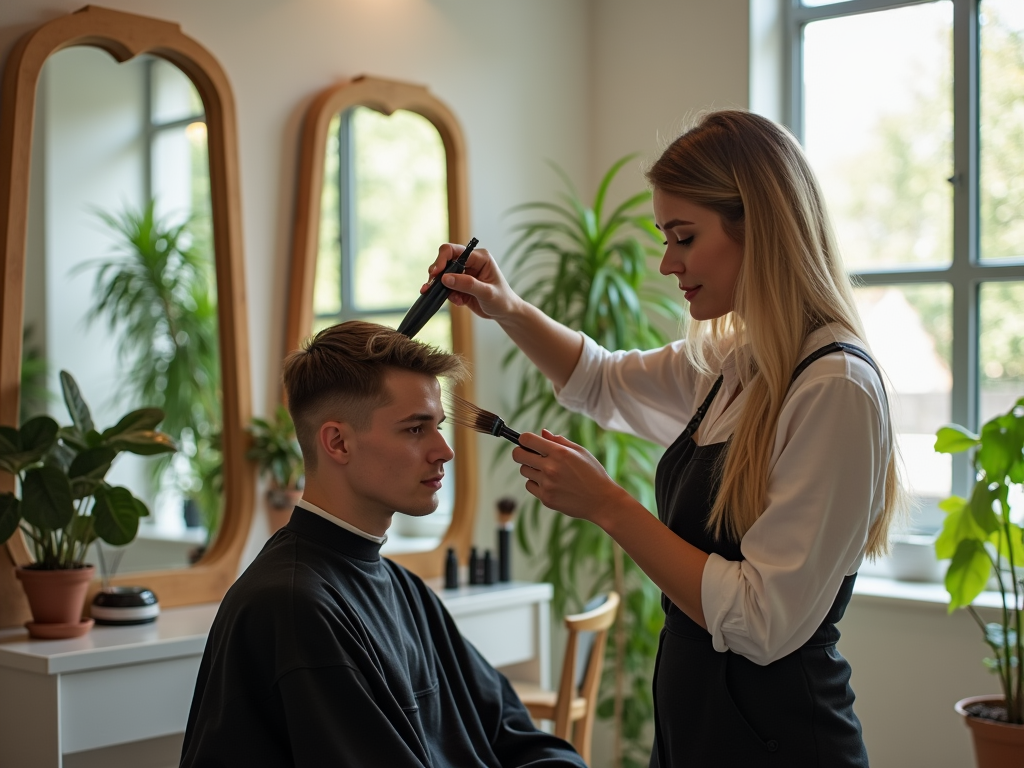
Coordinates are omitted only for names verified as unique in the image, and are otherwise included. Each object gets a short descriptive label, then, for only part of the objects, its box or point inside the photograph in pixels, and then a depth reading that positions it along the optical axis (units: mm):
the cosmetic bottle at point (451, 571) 3211
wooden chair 2922
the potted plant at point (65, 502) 2377
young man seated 1658
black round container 2602
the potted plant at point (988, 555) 2764
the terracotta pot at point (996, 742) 2727
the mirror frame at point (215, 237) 2551
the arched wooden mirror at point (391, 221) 3289
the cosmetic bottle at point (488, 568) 3283
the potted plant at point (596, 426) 3598
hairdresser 1507
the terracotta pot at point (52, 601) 2445
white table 2281
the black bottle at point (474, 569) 3289
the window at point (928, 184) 3561
